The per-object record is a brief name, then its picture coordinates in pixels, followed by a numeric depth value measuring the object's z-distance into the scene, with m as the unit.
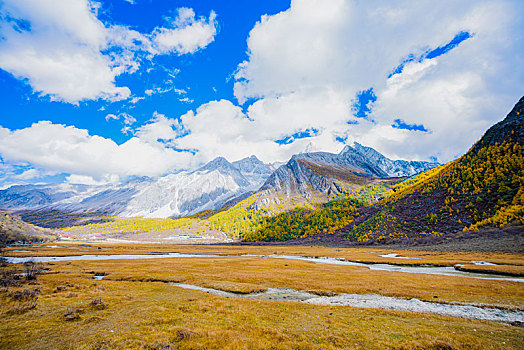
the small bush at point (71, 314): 21.36
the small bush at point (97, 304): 25.09
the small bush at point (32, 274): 40.98
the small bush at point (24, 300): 22.83
